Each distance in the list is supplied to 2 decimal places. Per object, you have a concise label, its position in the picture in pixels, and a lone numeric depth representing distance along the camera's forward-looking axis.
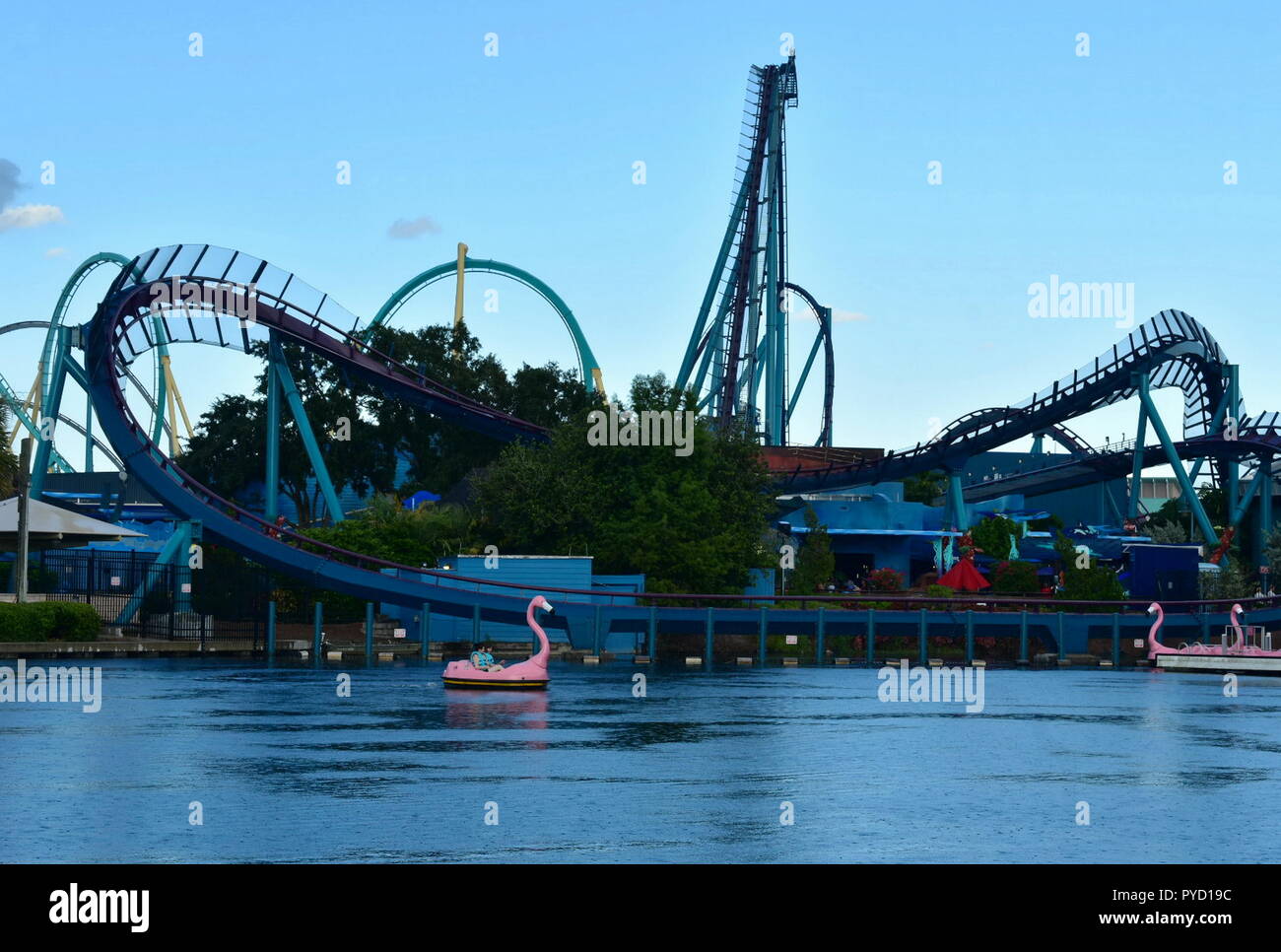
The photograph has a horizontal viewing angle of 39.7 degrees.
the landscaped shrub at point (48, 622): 44.78
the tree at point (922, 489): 96.00
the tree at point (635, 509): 61.72
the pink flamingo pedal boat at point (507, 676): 43.91
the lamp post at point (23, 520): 46.19
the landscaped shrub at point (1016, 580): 66.88
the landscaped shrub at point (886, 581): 68.19
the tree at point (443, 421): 81.12
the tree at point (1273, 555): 72.81
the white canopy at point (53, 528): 48.12
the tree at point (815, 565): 68.38
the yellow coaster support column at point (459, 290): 88.06
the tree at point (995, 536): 73.88
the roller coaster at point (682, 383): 54.84
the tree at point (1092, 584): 65.12
